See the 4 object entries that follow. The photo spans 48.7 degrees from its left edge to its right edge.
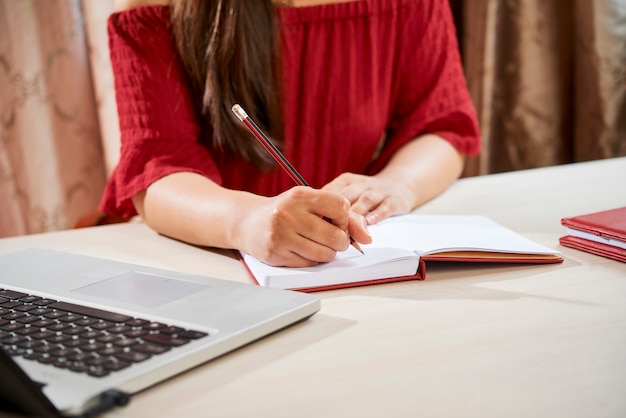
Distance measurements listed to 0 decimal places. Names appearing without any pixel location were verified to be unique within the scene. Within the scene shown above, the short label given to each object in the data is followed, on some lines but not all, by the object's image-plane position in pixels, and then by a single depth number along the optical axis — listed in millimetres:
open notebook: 721
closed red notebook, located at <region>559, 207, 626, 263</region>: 769
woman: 834
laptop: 450
